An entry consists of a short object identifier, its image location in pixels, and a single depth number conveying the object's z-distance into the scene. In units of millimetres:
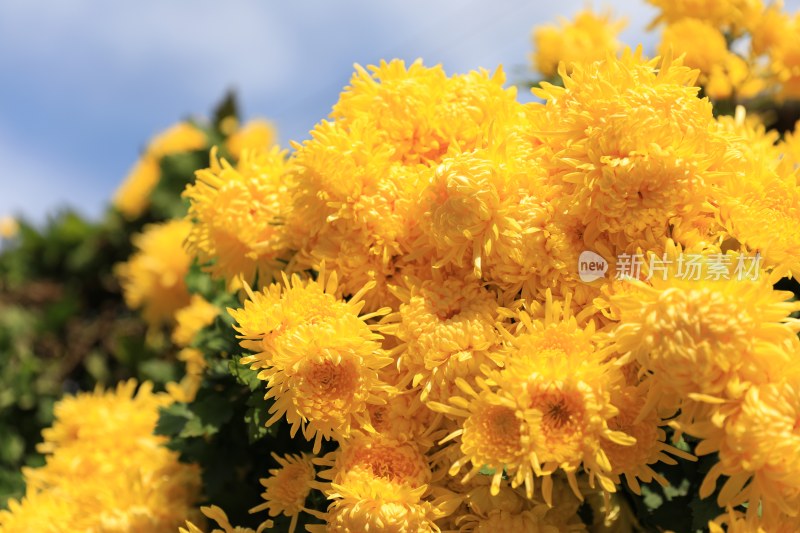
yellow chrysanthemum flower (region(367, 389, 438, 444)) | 1006
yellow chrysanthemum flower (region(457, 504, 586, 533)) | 988
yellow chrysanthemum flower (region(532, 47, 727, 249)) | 966
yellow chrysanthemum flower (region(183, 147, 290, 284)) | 1084
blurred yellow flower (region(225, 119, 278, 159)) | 2676
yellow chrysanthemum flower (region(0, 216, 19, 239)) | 3039
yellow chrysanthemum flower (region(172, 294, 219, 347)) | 1286
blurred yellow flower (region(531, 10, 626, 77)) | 1338
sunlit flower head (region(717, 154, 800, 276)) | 990
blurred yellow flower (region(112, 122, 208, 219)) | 2744
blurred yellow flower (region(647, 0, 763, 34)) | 1262
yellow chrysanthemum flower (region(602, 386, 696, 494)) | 964
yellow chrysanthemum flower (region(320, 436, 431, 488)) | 995
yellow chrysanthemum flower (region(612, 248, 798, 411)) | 923
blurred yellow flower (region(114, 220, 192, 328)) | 1688
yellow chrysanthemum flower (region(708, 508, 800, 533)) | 947
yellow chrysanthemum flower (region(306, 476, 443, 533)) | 973
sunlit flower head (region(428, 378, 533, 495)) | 950
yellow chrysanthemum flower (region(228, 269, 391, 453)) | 986
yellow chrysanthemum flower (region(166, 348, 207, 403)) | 1238
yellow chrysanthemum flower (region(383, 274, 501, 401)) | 982
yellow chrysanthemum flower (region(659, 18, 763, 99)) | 1235
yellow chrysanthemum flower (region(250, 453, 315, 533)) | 1027
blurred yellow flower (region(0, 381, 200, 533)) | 1127
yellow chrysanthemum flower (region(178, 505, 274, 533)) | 1033
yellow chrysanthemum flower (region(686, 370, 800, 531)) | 919
